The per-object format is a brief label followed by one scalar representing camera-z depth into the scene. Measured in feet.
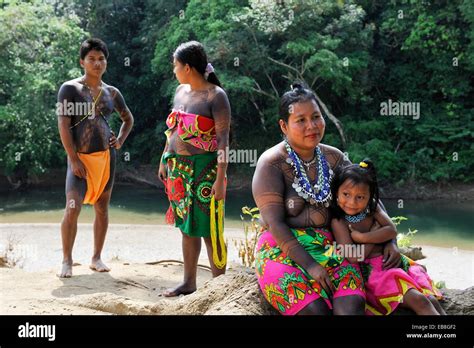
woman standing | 15.46
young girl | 10.43
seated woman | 10.10
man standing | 17.70
